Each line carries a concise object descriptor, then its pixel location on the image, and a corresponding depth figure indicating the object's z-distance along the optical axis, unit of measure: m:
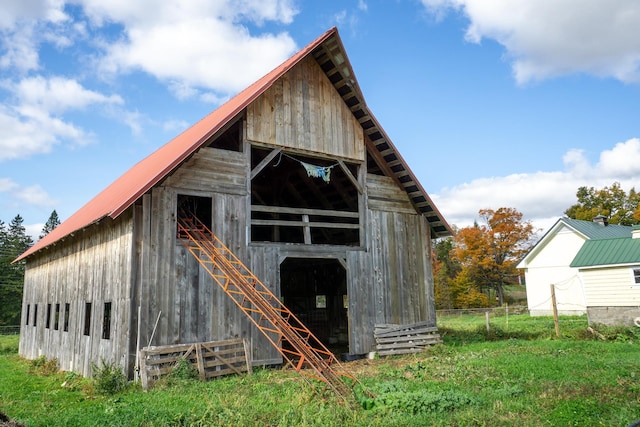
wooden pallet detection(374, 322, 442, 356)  16.62
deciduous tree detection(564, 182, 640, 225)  51.22
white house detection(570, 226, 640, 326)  23.44
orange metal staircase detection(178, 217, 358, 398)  12.14
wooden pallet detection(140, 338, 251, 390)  11.86
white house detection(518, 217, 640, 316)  34.56
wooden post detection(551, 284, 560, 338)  19.38
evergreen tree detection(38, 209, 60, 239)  66.17
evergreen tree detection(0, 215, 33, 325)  47.94
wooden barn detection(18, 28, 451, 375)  13.02
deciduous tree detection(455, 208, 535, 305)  49.72
